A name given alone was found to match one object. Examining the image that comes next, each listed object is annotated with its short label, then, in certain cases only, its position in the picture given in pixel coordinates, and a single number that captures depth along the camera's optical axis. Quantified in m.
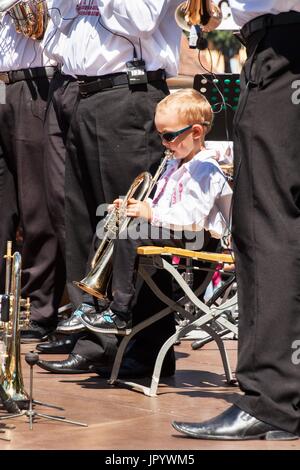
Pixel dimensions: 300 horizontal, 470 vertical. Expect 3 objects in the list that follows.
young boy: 10.59
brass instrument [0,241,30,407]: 9.27
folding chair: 10.37
